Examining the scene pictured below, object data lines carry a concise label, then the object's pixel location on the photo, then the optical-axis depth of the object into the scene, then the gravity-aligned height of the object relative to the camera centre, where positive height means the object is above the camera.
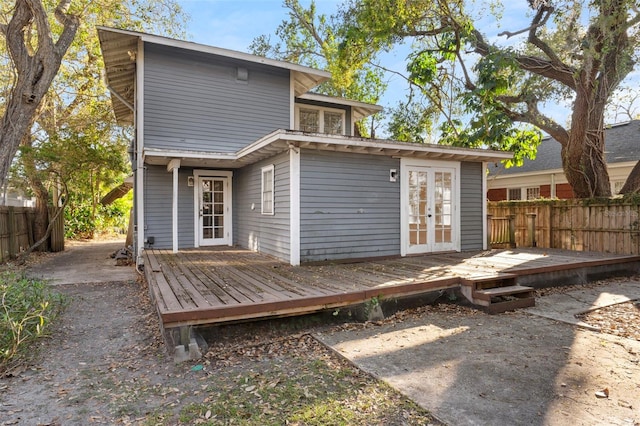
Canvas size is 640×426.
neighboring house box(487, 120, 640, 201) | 13.59 +1.84
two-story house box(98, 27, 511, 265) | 6.71 +0.94
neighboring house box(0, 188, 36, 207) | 17.01 +0.86
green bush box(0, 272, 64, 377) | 3.28 -1.00
